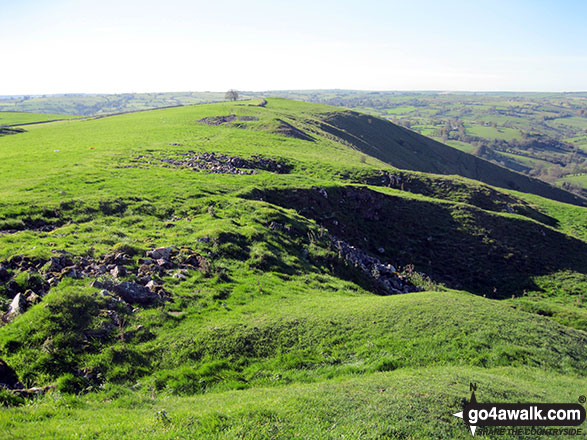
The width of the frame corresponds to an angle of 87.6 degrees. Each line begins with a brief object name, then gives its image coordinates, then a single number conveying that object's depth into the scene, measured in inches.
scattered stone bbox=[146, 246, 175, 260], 796.0
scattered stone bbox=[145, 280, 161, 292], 678.3
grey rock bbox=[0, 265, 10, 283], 605.6
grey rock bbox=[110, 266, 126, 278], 681.0
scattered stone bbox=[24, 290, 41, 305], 555.4
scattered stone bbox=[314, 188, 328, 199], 1568.7
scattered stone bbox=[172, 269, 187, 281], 753.6
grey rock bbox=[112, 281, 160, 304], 633.6
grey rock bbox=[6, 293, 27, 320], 521.3
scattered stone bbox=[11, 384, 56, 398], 401.0
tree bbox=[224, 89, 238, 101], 6530.5
